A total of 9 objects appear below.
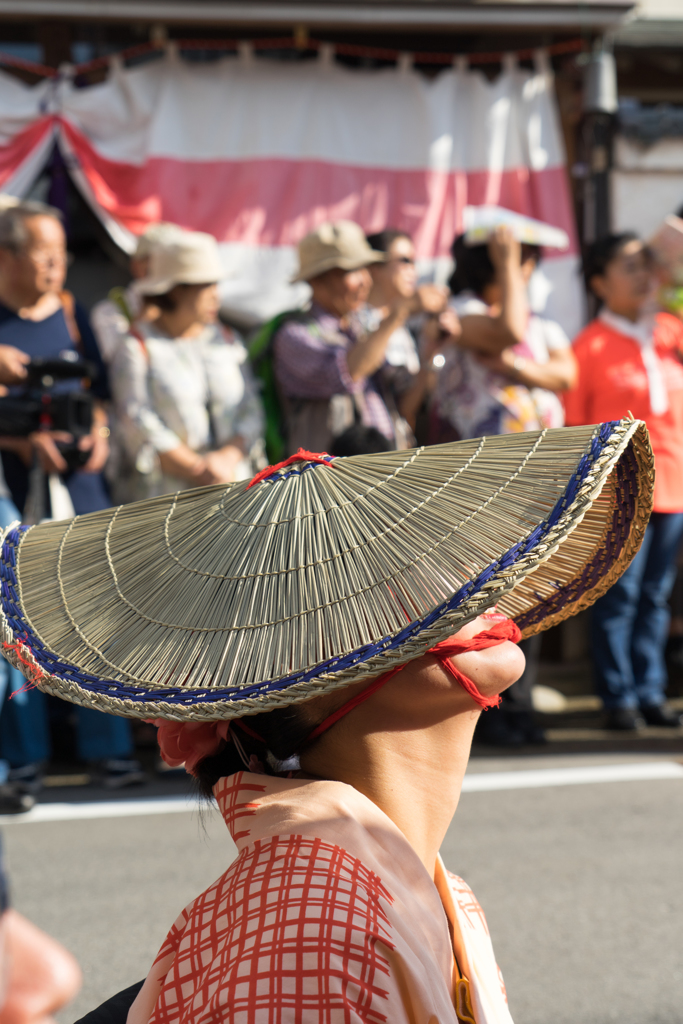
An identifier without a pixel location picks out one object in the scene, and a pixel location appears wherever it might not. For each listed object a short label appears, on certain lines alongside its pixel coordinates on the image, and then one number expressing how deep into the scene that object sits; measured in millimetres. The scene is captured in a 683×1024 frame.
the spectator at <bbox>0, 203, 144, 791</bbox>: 8117
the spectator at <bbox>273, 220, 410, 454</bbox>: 8852
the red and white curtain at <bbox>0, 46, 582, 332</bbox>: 11430
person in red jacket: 9766
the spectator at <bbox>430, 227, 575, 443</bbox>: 9008
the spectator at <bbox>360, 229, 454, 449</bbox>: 9307
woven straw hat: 2166
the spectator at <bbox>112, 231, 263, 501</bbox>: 8687
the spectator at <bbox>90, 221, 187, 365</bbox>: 9164
